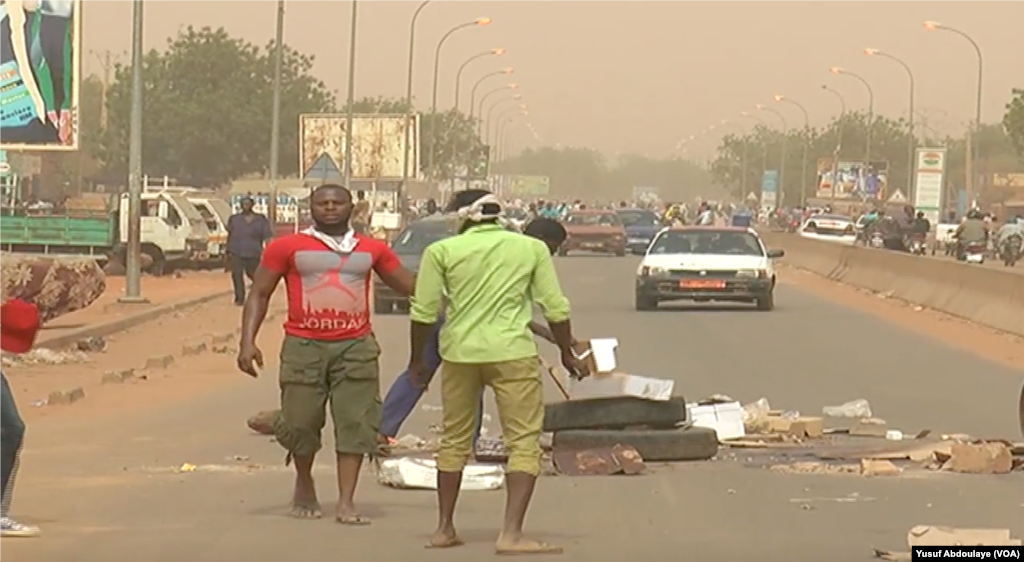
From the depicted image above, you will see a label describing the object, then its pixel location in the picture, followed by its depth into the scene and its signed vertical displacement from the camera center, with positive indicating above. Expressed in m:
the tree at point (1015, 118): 98.88 +1.25
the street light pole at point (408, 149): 72.96 -1.28
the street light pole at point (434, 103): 84.68 +0.62
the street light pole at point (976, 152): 72.62 -0.46
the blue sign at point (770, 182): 141.62 -3.49
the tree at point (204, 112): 96.31 -0.20
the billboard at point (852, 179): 107.88 -2.44
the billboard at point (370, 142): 77.56 -1.09
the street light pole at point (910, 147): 85.88 -0.38
